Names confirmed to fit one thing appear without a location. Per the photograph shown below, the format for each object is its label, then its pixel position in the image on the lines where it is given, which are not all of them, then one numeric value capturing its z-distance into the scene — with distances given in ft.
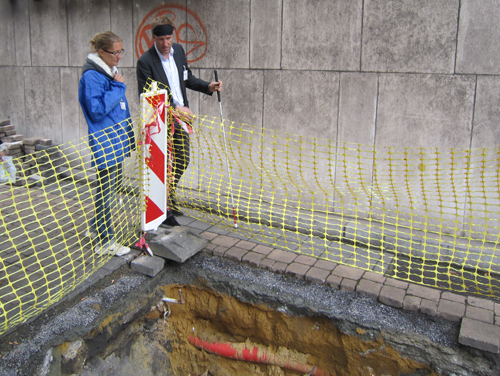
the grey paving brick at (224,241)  13.89
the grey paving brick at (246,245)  13.74
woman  12.01
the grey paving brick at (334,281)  11.62
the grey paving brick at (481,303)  10.82
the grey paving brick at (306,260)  12.83
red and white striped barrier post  11.99
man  14.06
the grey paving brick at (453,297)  11.06
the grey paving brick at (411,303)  10.66
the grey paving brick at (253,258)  12.70
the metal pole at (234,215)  15.45
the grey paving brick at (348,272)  12.14
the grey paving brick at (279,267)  12.30
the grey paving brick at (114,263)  12.17
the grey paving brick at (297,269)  12.06
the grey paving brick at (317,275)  11.81
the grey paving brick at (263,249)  13.46
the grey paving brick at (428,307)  10.47
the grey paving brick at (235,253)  12.98
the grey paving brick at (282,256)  12.93
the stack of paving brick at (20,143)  22.81
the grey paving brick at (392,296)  10.81
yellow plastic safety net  12.27
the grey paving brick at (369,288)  11.20
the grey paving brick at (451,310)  10.29
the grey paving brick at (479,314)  10.25
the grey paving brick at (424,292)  11.10
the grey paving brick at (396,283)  11.64
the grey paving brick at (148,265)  12.09
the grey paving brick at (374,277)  12.00
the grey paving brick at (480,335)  9.30
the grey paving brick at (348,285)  11.48
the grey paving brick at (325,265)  12.58
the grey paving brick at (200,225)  15.47
